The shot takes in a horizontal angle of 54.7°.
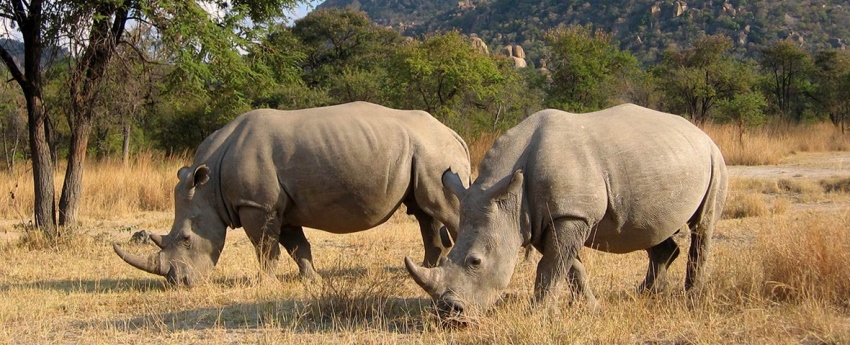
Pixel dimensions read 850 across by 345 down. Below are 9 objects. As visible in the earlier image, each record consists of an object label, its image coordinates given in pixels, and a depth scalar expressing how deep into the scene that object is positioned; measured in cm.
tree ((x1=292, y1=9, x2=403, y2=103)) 4112
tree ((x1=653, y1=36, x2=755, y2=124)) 2869
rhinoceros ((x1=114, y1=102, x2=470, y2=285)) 725
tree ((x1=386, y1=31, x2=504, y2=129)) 2270
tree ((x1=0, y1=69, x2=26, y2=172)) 2621
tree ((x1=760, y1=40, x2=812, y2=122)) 3591
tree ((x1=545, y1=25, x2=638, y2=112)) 2666
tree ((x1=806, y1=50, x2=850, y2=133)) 3094
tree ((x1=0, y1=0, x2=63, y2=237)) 1002
